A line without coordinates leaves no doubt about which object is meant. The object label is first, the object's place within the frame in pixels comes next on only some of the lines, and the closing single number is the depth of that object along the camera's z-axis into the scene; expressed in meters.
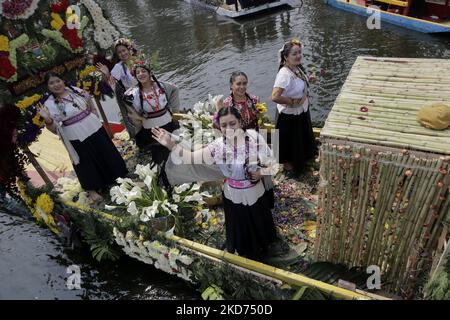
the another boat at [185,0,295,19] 16.20
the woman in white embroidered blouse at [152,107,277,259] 3.60
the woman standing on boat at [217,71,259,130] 4.45
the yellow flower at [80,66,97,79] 5.84
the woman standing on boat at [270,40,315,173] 4.73
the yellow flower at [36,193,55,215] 5.45
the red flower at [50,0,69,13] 5.14
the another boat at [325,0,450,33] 11.58
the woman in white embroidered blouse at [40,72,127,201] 5.02
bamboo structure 3.03
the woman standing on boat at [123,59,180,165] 5.38
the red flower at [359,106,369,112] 3.51
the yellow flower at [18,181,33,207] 5.56
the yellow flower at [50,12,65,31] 5.14
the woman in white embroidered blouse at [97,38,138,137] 6.00
